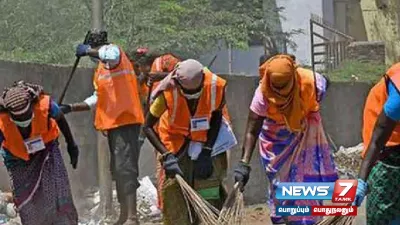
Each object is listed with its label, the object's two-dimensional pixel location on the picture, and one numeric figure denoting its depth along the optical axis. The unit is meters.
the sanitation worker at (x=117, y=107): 11.77
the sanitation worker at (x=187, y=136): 9.64
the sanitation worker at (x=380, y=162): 7.50
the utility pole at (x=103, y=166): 13.12
